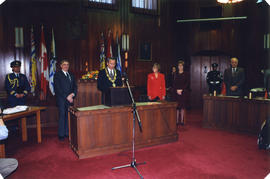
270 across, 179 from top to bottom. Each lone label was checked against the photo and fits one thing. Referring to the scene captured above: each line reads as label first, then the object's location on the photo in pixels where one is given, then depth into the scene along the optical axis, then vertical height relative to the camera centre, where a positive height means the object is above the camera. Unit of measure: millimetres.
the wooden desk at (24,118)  3406 -655
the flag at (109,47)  7301 +1088
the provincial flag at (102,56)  7102 +761
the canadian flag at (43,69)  6047 +297
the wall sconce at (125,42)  7652 +1316
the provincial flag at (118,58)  7133 +706
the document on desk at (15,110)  3636 -531
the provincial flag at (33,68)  5988 +325
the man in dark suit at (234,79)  5297 -34
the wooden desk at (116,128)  3451 -871
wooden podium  3584 -308
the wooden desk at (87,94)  5824 -419
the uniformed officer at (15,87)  4875 -165
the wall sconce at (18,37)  5898 +1188
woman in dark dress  5586 -236
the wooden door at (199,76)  8988 +87
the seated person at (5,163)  1705 -714
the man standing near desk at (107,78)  4254 +15
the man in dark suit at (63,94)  4422 -308
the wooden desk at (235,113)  4691 -822
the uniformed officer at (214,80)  7520 -77
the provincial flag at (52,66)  5996 +383
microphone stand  2912 -1230
